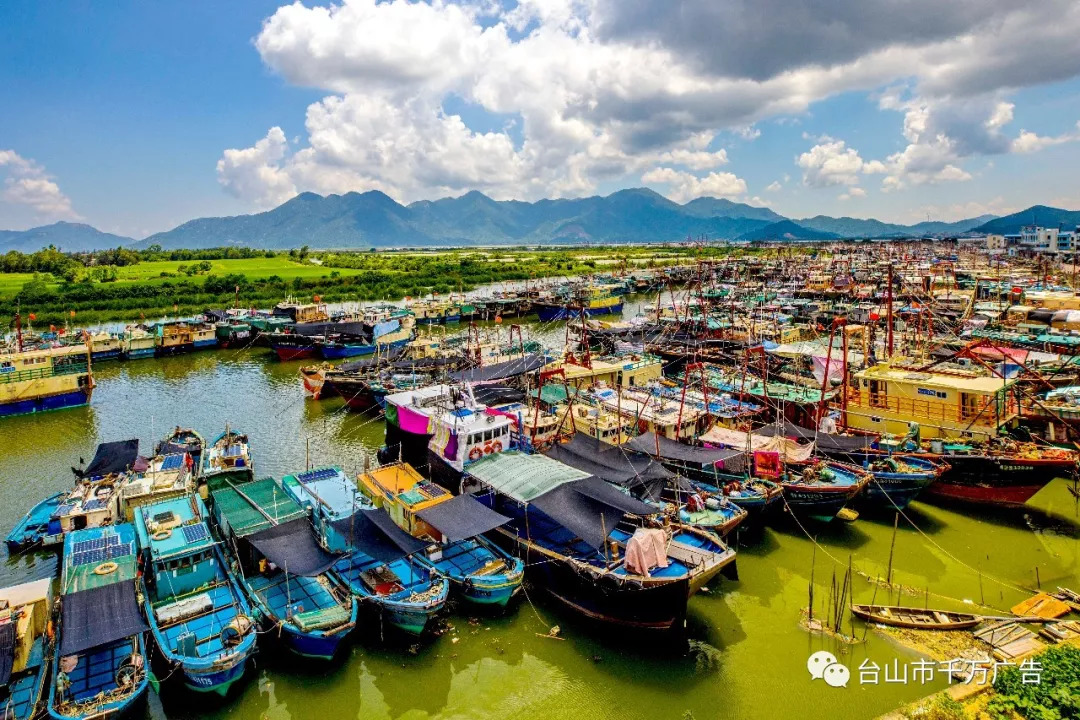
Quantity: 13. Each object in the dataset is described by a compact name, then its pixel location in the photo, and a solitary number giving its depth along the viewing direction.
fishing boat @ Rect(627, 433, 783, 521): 19.62
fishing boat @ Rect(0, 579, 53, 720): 11.67
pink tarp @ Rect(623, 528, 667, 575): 14.84
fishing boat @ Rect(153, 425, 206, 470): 26.45
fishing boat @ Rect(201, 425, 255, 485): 23.58
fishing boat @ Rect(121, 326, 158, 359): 53.36
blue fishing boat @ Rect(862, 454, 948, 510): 20.12
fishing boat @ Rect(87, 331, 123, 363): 52.00
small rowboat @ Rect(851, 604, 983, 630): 14.80
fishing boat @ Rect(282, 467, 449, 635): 14.73
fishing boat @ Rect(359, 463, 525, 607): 15.79
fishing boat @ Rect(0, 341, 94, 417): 36.00
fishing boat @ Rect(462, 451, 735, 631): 14.59
